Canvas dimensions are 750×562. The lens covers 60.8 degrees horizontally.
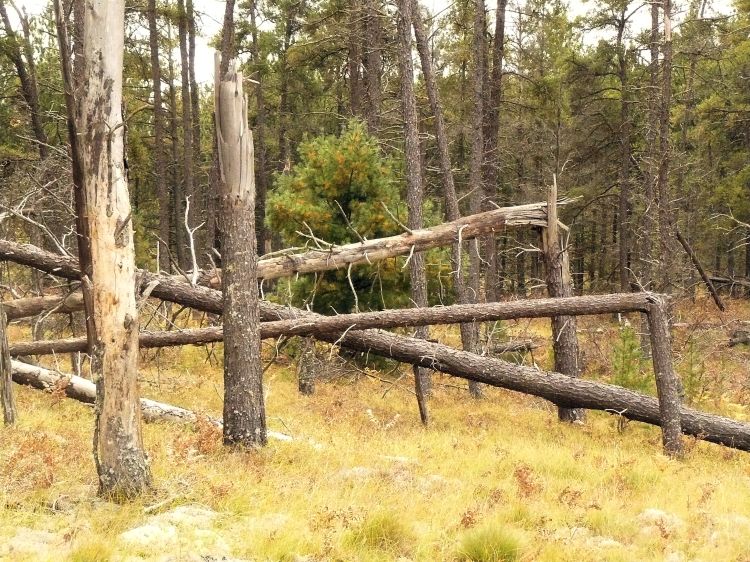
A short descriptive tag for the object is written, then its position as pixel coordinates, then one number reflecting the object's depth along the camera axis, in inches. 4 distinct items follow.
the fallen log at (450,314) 372.2
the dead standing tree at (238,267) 281.1
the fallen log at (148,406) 365.4
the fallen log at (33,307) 435.5
